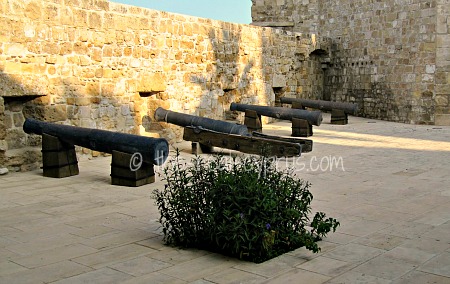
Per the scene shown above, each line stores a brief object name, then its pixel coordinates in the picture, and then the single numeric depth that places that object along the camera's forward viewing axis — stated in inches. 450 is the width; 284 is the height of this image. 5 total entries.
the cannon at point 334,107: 571.2
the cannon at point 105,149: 257.6
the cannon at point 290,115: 467.8
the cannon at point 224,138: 307.2
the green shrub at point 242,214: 154.2
